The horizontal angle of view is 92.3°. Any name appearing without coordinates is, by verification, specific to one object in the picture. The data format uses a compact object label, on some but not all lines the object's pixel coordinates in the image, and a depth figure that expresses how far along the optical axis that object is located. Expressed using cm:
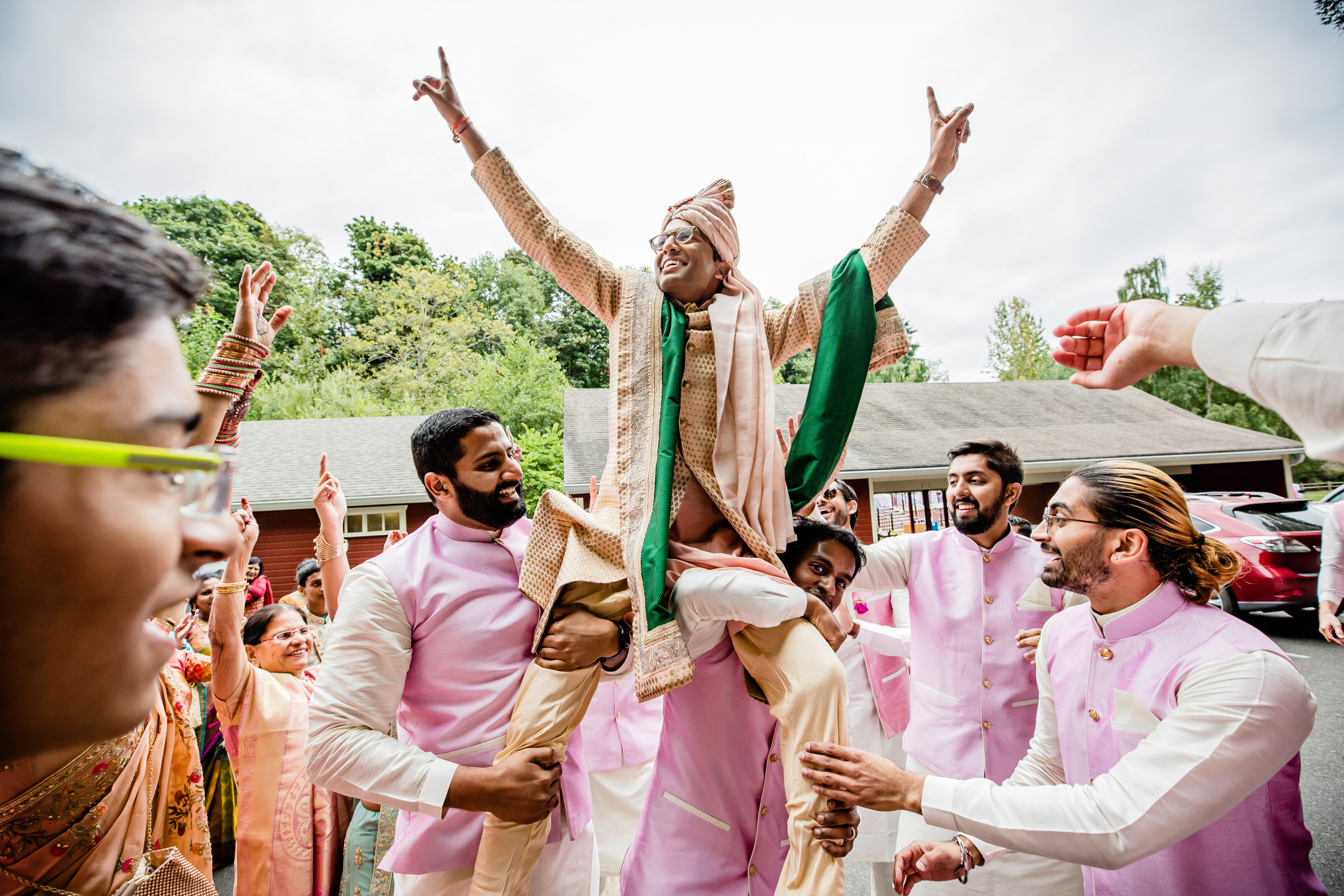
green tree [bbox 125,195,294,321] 3089
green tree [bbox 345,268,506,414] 3077
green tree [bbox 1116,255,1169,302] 2916
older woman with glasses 316
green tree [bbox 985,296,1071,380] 3344
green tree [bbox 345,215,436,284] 3788
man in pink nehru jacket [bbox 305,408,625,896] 191
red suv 865
